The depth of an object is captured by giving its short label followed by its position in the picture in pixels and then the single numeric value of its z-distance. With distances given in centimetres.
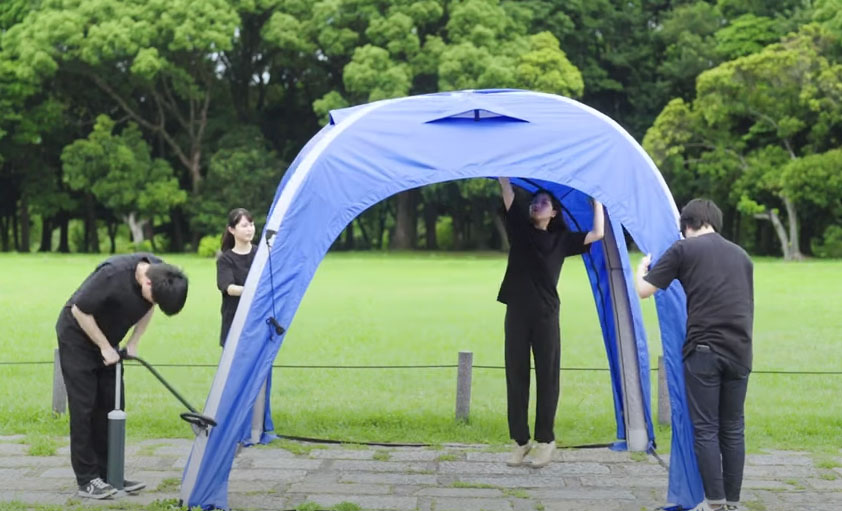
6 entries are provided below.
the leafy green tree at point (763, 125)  3641
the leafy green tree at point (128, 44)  3900
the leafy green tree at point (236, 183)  4106
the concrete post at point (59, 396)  873
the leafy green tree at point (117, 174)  4084
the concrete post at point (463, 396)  884
